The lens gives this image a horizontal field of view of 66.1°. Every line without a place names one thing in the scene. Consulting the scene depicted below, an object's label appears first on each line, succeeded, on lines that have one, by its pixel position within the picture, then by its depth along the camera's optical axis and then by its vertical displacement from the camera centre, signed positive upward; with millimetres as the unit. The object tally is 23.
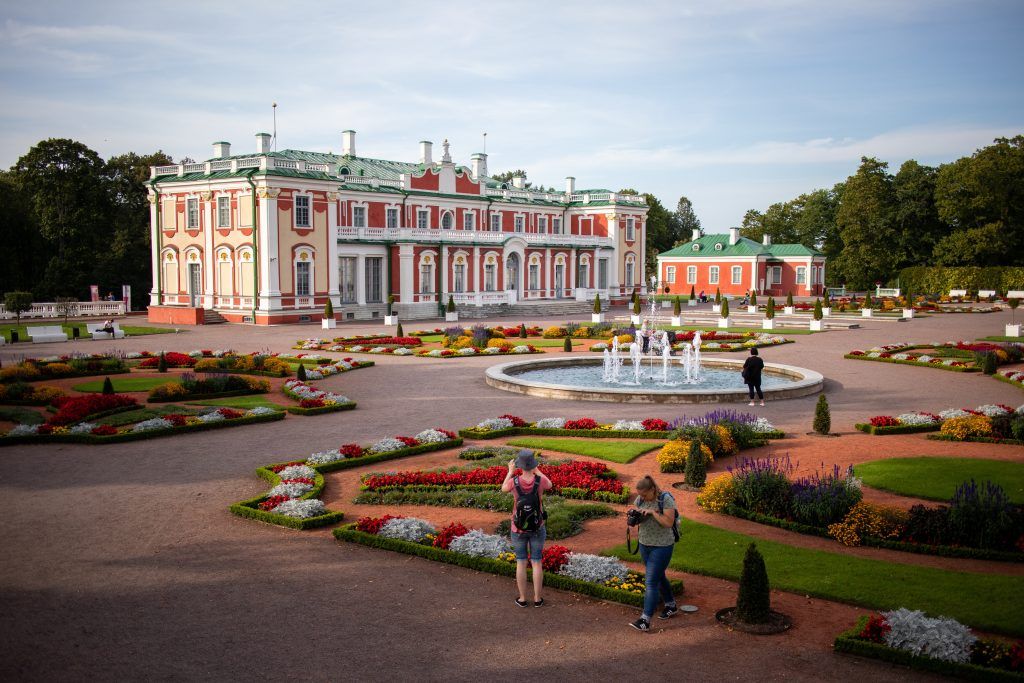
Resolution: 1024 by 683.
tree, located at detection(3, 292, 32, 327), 42875 -358
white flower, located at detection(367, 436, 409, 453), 14836 -2844
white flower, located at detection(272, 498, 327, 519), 10921 -2986
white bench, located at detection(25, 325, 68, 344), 34812 -1719
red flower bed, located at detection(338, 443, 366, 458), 14375 -2838
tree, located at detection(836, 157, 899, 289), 76125 +7058
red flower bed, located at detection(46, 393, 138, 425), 16766 -2484
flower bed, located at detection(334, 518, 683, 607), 8469 -3075
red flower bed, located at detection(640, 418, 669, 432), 16200 -2677
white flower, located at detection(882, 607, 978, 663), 6832 -3004
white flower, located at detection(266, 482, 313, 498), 11688 -2917
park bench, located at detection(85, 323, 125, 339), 36562 -1701
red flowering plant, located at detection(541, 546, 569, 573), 8984 -3023
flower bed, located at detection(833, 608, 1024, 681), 6652 -3087
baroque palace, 45156 +3616
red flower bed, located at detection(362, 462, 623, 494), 12375 -2947
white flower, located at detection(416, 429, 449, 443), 15445 -2786
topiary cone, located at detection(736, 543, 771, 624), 7496 -2862
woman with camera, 7707 -2325
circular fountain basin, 20188 -2515
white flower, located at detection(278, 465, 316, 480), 12797 -2918
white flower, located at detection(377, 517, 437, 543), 9945 -2986
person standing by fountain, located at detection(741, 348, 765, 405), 19031 -1808
